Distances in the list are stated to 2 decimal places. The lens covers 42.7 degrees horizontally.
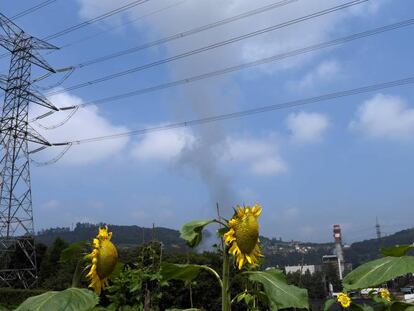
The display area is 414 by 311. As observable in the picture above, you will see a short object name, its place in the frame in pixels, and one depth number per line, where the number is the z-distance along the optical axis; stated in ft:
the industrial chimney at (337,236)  503.69
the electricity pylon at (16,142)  118.11
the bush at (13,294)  95.20
